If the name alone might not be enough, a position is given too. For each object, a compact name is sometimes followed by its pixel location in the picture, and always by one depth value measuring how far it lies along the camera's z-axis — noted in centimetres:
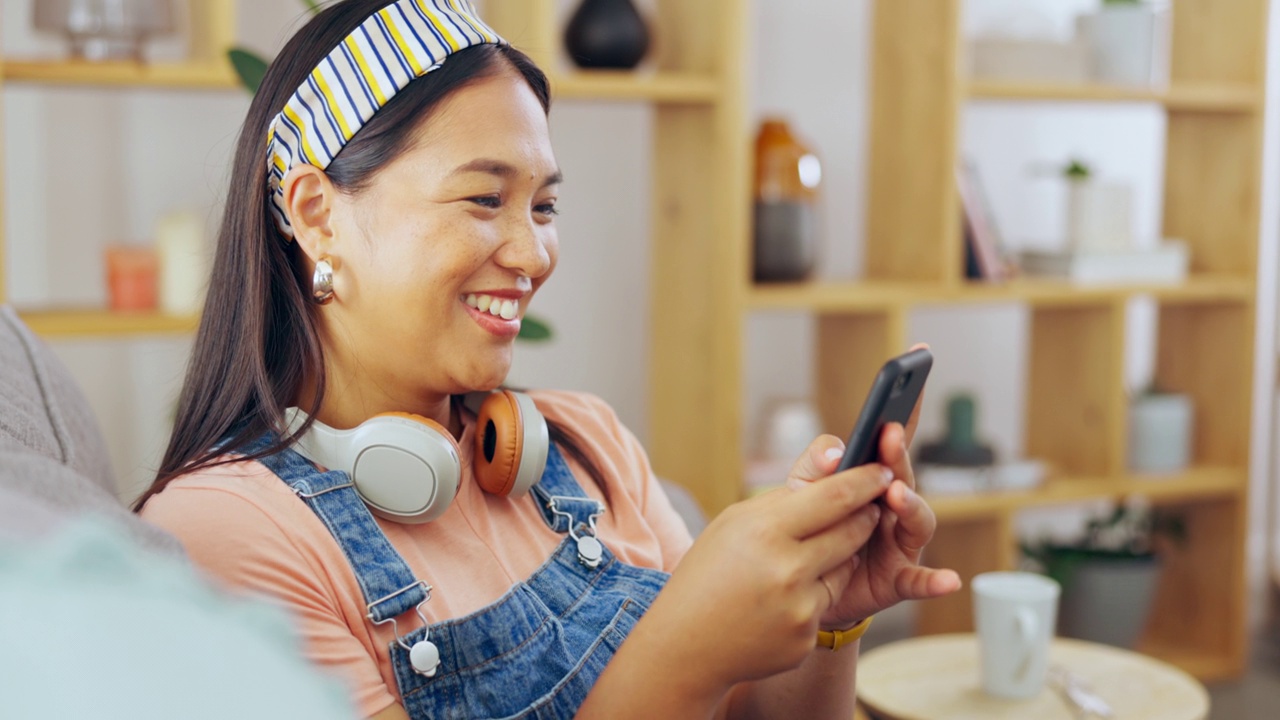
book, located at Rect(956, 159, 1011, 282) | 278
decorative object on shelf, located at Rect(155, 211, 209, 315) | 220
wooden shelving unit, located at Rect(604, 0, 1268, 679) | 255
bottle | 259
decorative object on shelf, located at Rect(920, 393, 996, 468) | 282
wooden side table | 159
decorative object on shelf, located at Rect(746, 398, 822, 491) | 274
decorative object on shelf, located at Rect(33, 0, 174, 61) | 208
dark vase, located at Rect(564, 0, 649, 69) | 244
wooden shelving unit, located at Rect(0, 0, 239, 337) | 206
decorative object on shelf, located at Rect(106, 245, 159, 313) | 221
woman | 92
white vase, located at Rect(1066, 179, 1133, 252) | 291
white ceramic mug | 160
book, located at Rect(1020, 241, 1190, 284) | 286
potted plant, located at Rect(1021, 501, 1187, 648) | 283
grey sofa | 49
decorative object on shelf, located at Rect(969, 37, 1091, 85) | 281
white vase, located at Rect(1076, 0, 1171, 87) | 284
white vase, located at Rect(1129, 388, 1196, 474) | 298
